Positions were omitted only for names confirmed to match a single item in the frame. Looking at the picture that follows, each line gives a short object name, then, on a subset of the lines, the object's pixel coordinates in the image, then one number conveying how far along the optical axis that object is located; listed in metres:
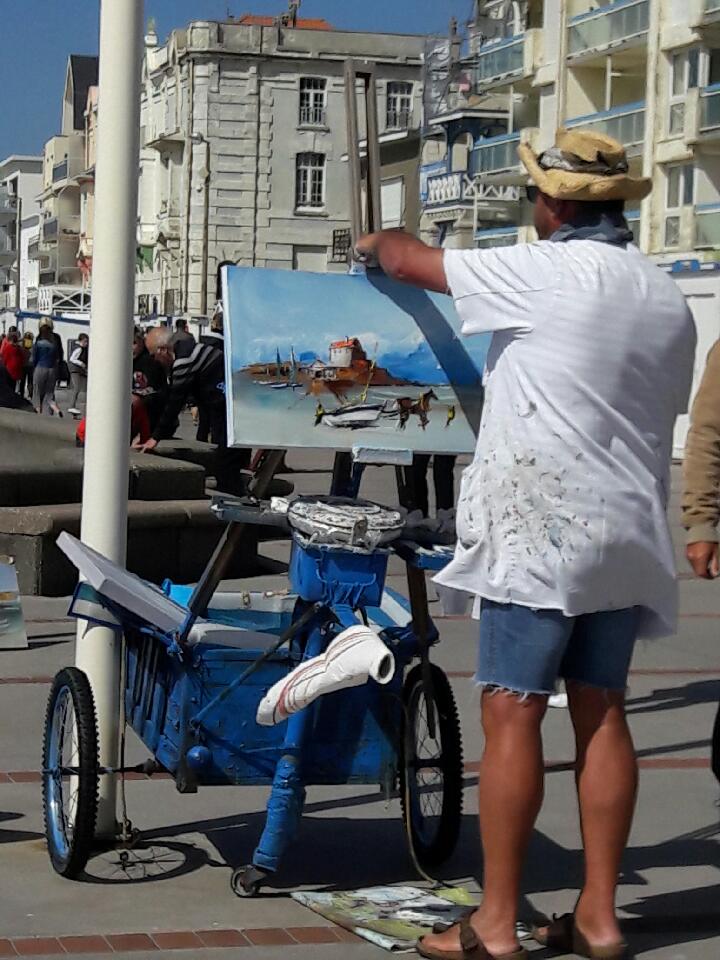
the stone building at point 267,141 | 72.75
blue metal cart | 5.09
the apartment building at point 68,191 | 121.50
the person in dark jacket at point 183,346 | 16.00
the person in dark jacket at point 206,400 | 14.93
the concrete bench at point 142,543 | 11.84
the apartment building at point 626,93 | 43.62
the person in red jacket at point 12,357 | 34.69
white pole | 5.54
